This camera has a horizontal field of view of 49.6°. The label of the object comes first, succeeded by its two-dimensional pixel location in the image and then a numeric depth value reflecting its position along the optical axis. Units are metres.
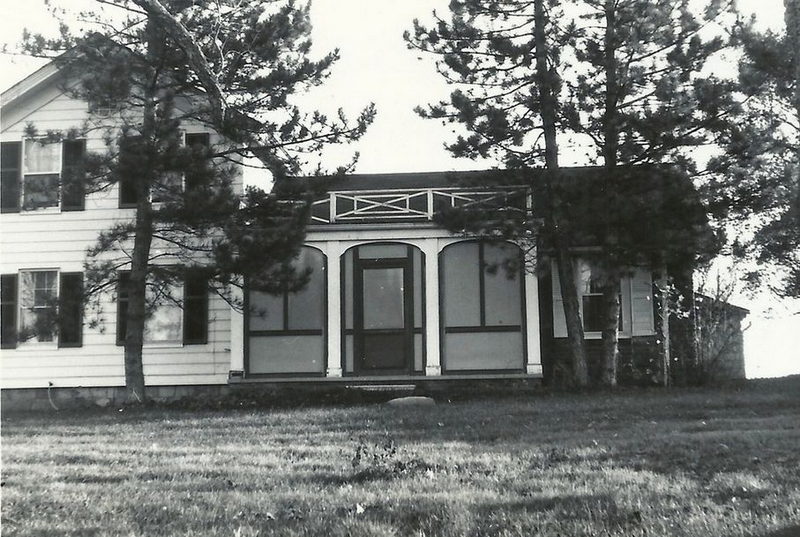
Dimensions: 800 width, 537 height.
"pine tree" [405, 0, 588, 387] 16.45
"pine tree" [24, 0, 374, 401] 13.84
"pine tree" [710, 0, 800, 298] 10.92
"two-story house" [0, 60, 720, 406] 17.19
